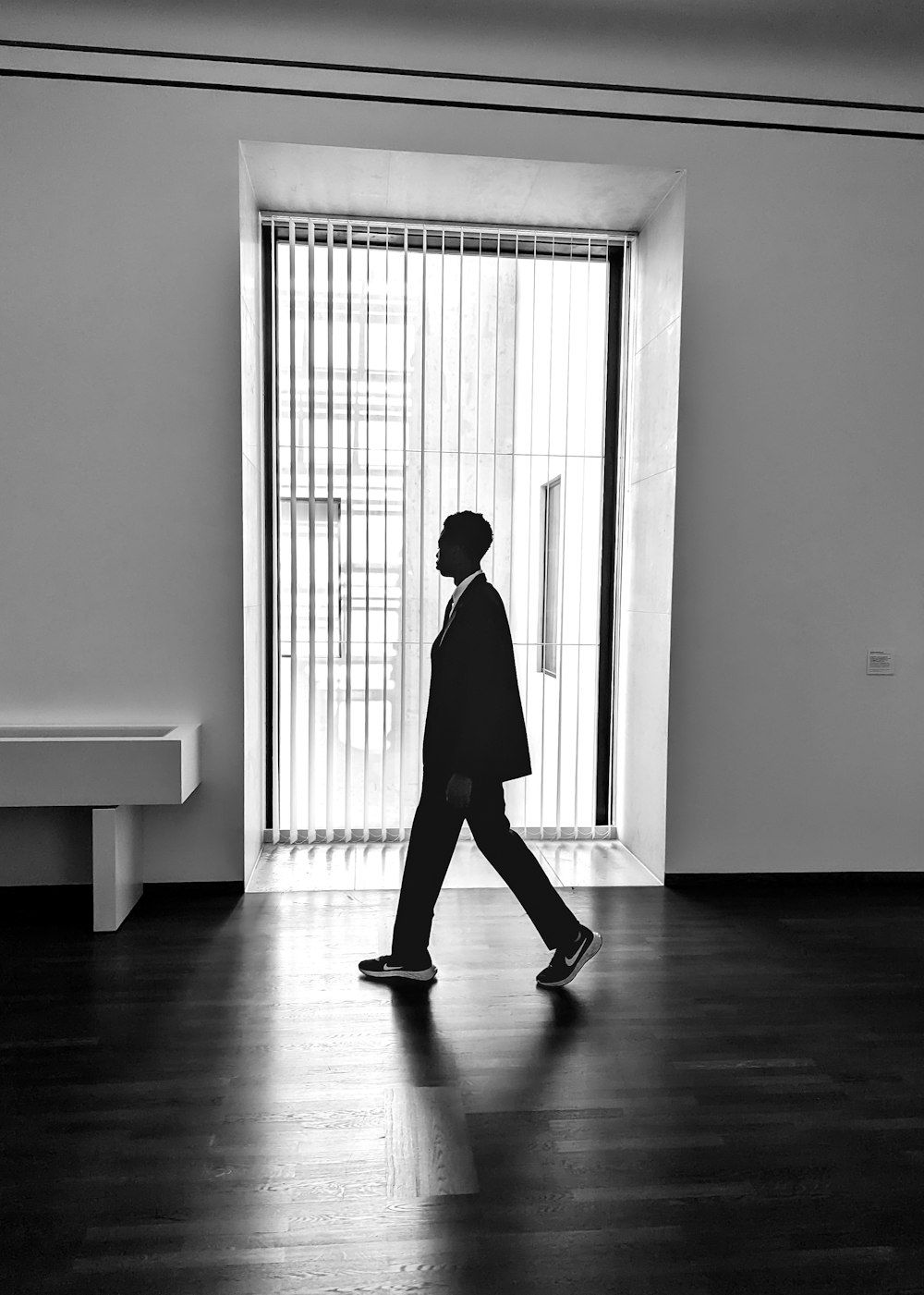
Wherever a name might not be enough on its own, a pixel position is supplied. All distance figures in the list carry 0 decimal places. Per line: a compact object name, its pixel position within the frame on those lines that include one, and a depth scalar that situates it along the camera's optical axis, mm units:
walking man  2938
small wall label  4379
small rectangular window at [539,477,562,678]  4883
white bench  3520
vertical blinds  4613
